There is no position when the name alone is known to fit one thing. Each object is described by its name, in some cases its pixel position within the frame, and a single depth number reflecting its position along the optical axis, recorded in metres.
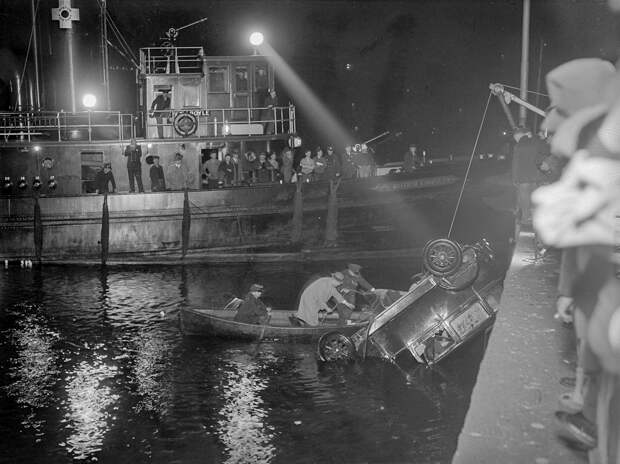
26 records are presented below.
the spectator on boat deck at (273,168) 26.39
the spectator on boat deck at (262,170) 26.19
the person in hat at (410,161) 29.14
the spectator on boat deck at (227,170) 25.20
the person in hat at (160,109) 25.89
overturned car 12.04
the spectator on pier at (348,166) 27.73
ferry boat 23.08
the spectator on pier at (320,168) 26.67
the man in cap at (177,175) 25.17
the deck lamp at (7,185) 24.15
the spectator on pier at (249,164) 26.09
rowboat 13.99
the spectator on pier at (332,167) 26.75
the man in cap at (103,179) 23.59
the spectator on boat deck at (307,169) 26.66
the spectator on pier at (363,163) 28.22
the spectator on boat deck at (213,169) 25.48
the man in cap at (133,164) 24.02
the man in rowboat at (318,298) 13.72
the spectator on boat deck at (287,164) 26.05
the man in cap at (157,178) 24.19
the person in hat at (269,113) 26.21
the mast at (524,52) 15.47
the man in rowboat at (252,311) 14.62
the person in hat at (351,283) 14.00
